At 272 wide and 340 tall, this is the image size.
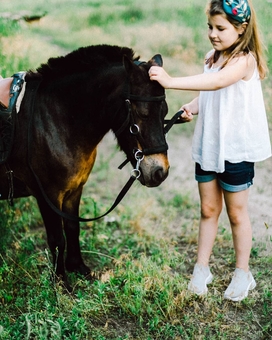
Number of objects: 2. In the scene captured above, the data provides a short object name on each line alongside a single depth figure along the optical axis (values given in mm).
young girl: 2727
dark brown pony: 2678
